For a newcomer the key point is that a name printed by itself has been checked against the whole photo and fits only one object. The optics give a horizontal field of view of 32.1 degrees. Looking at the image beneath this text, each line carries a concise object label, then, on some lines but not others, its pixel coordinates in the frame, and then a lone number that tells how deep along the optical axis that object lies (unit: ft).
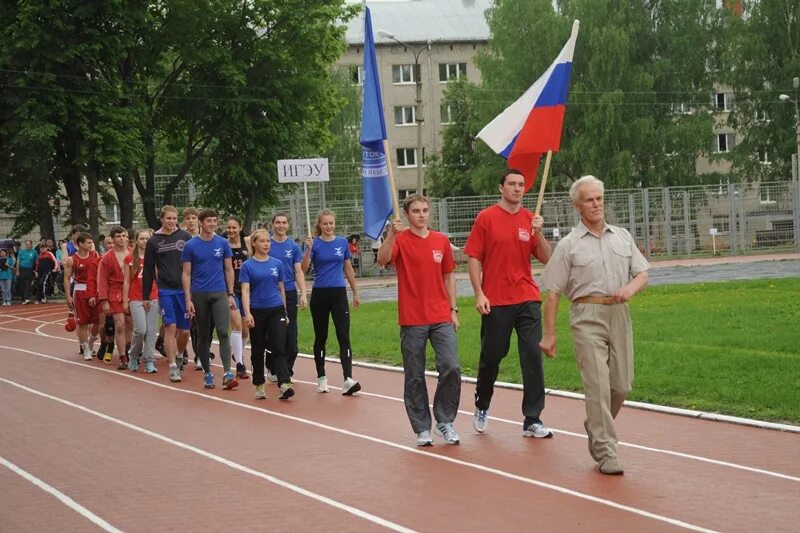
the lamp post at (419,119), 144.70
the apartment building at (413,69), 289.53
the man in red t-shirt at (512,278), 35.91
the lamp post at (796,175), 166.09
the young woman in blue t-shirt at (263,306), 47.47
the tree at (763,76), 213.05
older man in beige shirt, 31.04
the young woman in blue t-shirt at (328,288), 48.67
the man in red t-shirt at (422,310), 36.22
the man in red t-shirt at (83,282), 65.57
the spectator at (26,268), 133.90
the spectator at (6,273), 132.26
